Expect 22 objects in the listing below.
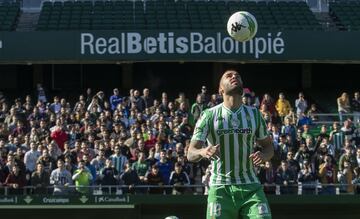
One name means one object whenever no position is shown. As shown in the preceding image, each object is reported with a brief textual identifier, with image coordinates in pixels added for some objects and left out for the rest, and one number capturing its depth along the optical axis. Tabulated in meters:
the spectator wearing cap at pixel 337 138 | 19.30
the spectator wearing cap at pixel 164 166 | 17.03
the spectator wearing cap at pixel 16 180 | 16.66
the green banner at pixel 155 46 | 25.38
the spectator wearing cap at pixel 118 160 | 17.19
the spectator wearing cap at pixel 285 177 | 17.02
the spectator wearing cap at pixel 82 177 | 16.75
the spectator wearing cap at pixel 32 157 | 17.39
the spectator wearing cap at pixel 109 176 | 16.75
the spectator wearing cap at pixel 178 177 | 16.75
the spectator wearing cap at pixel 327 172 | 17.45
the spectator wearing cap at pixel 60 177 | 16.72
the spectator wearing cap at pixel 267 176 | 16.94
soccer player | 7.89
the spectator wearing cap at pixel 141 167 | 17.06
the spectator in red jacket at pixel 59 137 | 18.70
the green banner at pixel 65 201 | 16.73
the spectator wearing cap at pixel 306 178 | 17.19
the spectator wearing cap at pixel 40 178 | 16.69
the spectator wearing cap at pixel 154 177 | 16.81
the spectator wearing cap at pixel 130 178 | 16.67
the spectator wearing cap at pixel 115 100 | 21.03
